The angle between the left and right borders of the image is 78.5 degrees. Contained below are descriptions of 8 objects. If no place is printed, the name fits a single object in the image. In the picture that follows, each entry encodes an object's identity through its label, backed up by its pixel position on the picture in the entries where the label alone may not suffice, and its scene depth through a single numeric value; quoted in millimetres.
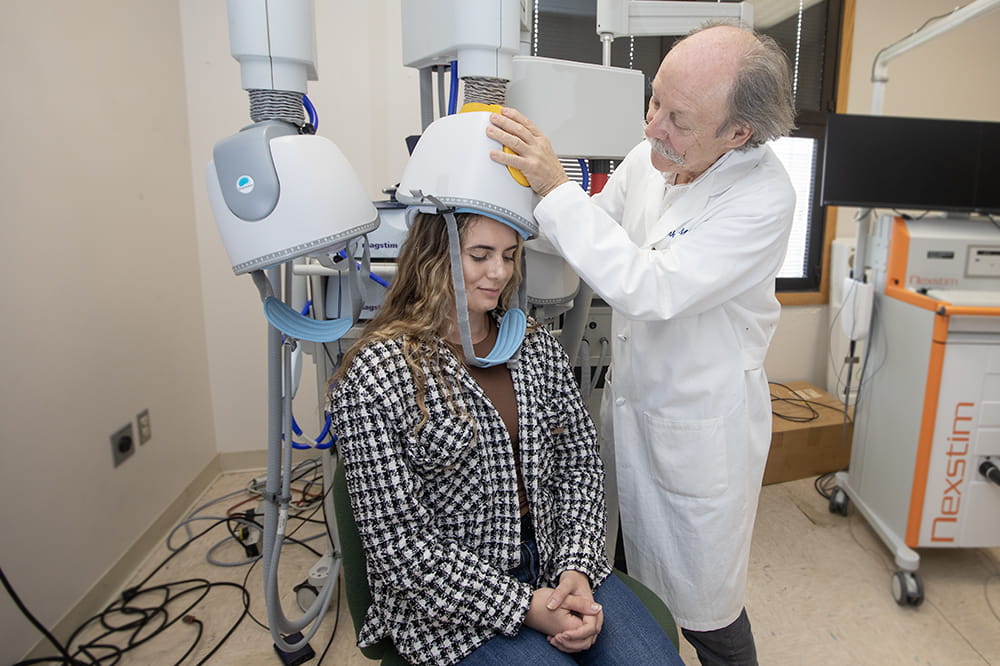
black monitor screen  2125
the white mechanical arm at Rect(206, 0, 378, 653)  776
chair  1018
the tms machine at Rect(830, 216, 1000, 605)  1922
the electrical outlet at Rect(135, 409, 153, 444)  2105
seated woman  949
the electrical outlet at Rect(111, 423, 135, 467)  1956
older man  1017
